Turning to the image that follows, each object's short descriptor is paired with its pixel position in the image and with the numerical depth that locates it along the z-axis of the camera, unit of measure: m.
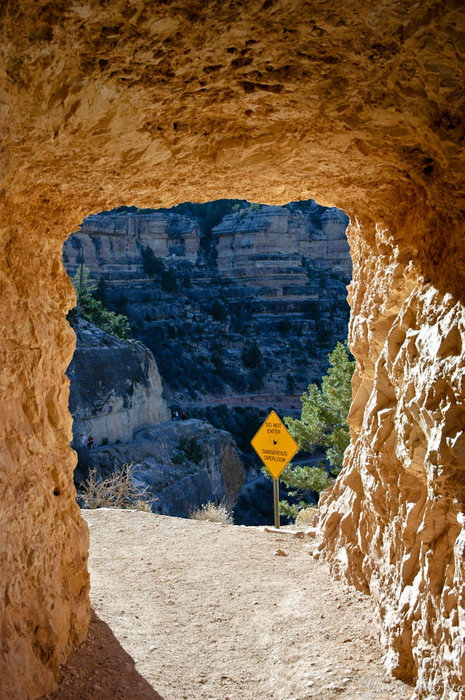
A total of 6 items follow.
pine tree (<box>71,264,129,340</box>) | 30.58
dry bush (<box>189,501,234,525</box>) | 11.35
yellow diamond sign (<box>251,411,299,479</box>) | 8.09
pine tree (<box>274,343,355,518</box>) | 12.67
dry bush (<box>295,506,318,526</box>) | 9.88
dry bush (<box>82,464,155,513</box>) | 10.93
